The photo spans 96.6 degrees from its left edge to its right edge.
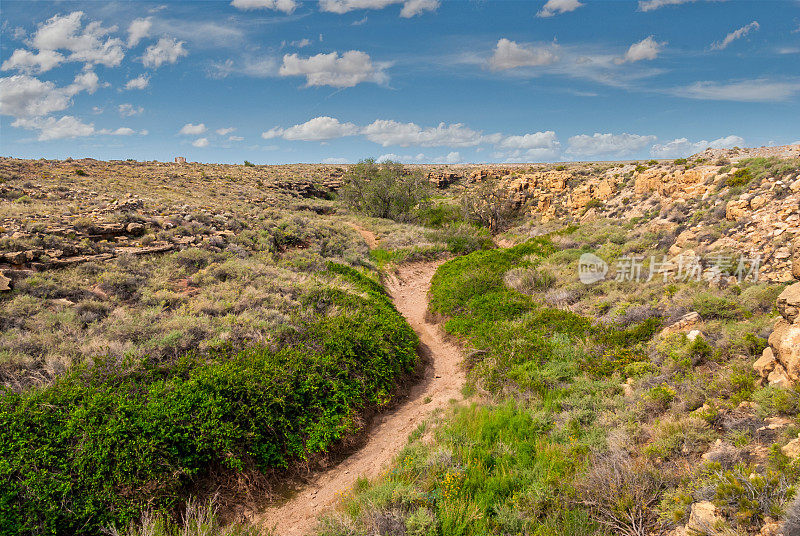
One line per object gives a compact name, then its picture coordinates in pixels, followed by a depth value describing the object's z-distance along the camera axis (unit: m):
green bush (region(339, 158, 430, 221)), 33.16
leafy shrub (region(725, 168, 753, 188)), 13.92
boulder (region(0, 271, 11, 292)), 8.33
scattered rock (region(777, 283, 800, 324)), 5.05
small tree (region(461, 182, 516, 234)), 31.25
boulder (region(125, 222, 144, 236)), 13.20
